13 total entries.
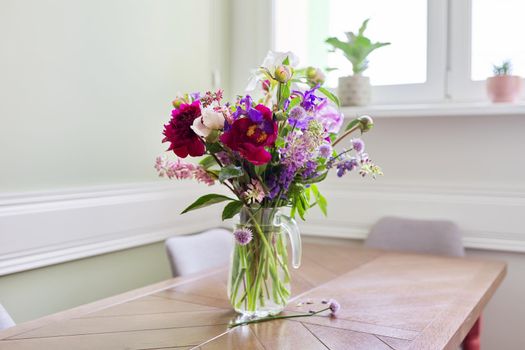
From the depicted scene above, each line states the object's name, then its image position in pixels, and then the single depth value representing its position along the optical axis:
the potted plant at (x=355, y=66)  2.35
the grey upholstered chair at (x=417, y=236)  2.11
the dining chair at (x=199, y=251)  1.83
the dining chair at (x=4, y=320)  1.29
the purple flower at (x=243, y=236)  1.16
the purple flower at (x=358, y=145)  1.20
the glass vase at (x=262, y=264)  1.23
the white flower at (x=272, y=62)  1.20
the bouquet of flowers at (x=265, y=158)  1.12
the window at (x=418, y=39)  2.24
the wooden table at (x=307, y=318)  1.13
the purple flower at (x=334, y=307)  1.30
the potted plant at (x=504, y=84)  2.10
